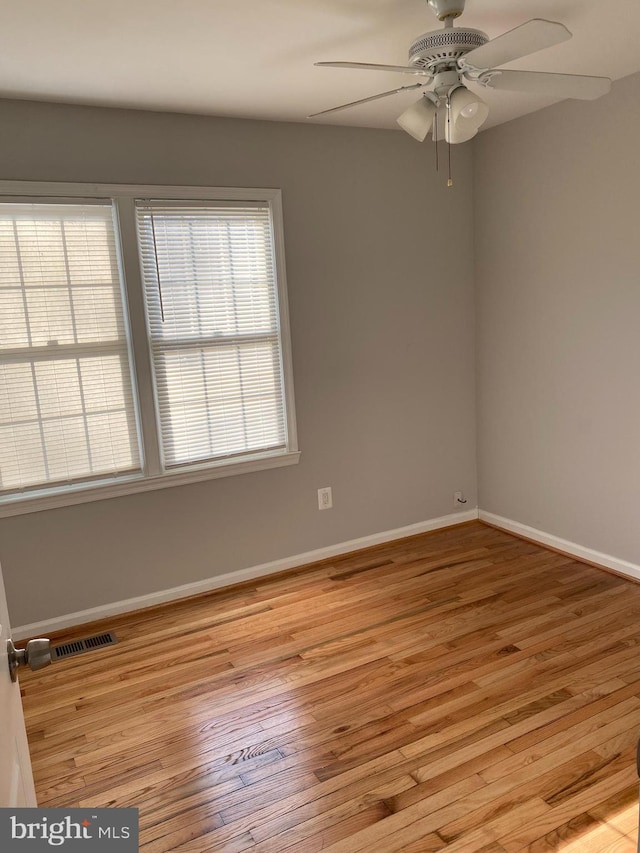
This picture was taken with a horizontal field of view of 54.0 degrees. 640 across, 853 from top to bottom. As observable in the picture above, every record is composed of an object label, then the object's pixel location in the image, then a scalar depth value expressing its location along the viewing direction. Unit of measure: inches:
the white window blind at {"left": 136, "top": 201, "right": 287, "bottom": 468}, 126.6
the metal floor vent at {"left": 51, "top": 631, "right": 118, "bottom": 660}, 117.6
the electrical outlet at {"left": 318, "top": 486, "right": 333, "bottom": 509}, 149.7
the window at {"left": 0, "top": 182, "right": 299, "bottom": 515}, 115.3
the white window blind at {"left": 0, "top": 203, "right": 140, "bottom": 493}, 113.6
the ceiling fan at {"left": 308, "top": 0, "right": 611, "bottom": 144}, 78.4
